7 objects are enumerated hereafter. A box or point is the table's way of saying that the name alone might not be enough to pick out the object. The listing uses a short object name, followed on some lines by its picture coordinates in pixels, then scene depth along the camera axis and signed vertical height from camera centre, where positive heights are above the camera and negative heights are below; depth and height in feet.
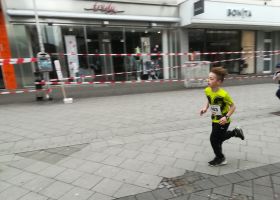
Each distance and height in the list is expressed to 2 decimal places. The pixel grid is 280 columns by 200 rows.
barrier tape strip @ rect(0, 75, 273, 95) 30.52 -4.17
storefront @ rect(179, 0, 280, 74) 43.32 +3.88
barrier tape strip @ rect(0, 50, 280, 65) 26.73 +0.30
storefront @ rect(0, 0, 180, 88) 35.88 +3.84
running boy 10.64 -2.64
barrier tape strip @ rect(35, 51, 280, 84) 36.27 -2.40
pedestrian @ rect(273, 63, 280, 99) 20.84 -2.45
